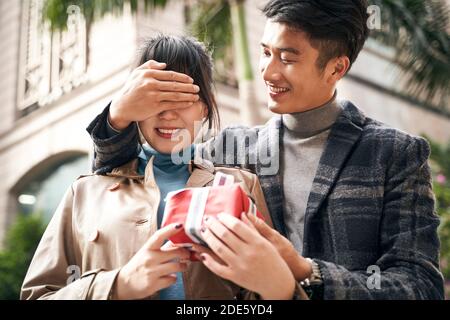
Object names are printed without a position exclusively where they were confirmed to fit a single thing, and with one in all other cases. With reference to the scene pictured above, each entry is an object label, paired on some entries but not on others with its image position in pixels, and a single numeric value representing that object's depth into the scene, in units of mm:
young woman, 1198
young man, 1340
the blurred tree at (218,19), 4562
